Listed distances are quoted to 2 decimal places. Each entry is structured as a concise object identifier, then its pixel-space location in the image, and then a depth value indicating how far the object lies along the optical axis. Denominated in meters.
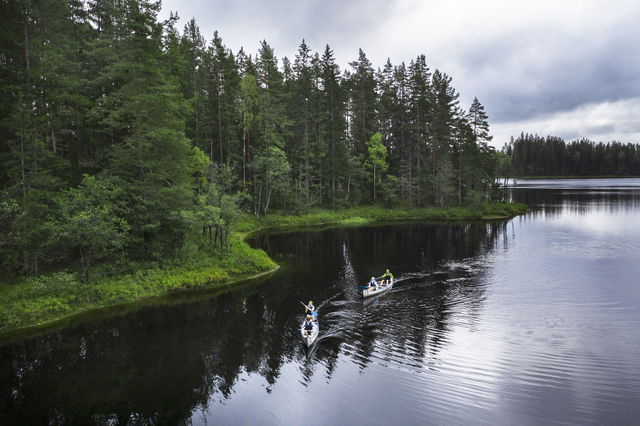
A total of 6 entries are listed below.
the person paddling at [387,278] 31.33
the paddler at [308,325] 21.31
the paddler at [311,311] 22.53
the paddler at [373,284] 29.61
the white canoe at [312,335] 20.53
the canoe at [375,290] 28.97
